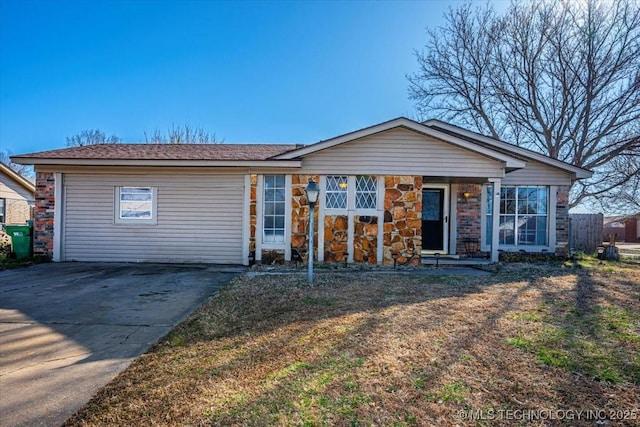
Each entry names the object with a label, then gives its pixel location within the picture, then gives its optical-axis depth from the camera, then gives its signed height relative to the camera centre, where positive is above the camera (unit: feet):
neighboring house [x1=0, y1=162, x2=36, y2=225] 54.24 +2.01
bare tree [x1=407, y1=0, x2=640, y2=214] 48.44 +22.71
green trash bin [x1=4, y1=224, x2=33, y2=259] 29.68 -2.84
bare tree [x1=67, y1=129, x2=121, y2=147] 90.27 +20.06
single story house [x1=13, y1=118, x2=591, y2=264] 28.37 +1.45
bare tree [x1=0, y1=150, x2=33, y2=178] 103.74 +16.30
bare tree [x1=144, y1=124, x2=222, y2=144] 77.36 +18.21
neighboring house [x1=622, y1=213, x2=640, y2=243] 93.61 -2.58
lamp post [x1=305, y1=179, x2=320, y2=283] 20.31 +0.76
